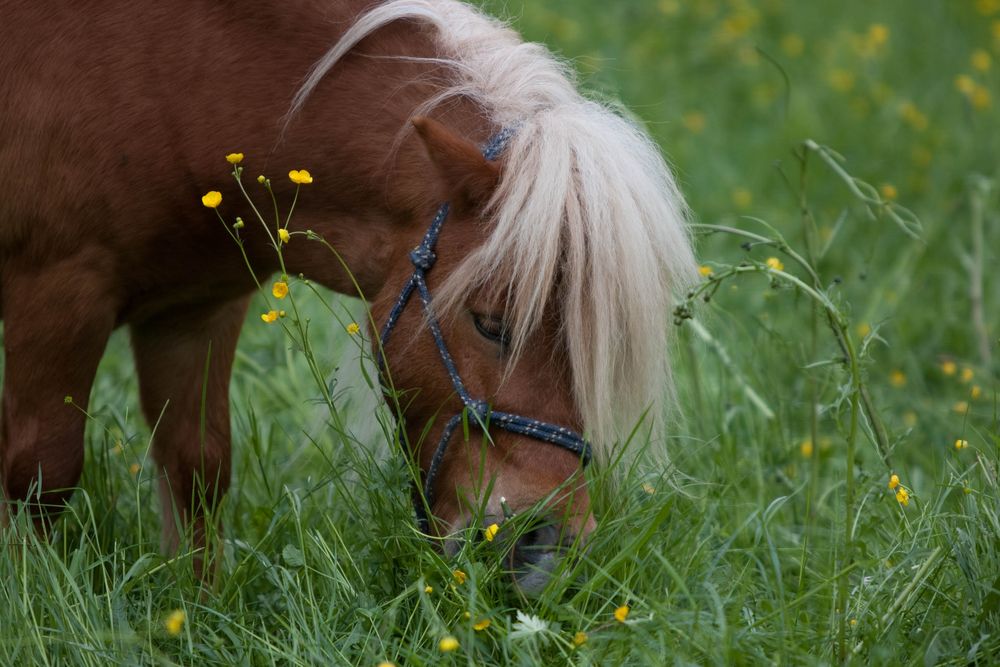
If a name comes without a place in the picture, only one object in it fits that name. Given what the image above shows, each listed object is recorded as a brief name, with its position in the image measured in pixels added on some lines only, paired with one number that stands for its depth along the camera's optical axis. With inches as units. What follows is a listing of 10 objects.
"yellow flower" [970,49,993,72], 557.0
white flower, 177.9
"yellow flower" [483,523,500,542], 184.8
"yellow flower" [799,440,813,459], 288.8
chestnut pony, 193.3
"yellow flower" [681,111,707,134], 526.1
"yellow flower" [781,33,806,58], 613.6
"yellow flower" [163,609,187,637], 163.9
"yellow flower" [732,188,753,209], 469.1
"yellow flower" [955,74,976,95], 418.8
